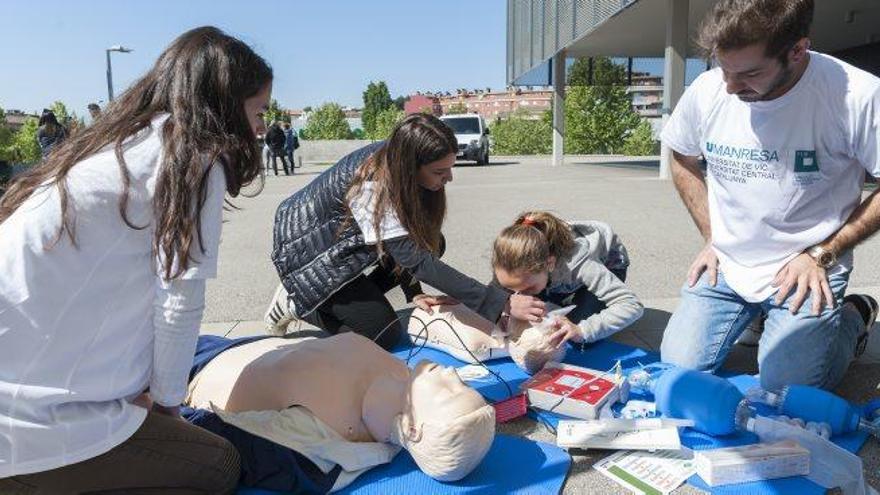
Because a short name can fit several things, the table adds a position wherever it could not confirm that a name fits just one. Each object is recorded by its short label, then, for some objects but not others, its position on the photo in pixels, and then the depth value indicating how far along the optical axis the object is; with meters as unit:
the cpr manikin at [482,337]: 2.96
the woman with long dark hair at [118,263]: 1.46
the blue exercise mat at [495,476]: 2.06
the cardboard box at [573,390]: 2.50
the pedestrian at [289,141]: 19.03
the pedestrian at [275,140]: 17.80
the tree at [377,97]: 85.62
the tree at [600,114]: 39.16
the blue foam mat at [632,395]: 2.05
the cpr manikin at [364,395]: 1.98
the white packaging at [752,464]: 2.05
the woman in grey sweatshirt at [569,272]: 3.19
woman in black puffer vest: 2.97
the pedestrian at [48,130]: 9.66
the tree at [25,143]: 29.17
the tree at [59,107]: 38.12
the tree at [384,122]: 53.78
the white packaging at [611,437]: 2.21
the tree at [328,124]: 62.84
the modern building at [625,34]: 12.19
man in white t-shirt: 2.39
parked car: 19.86
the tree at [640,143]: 40.72
